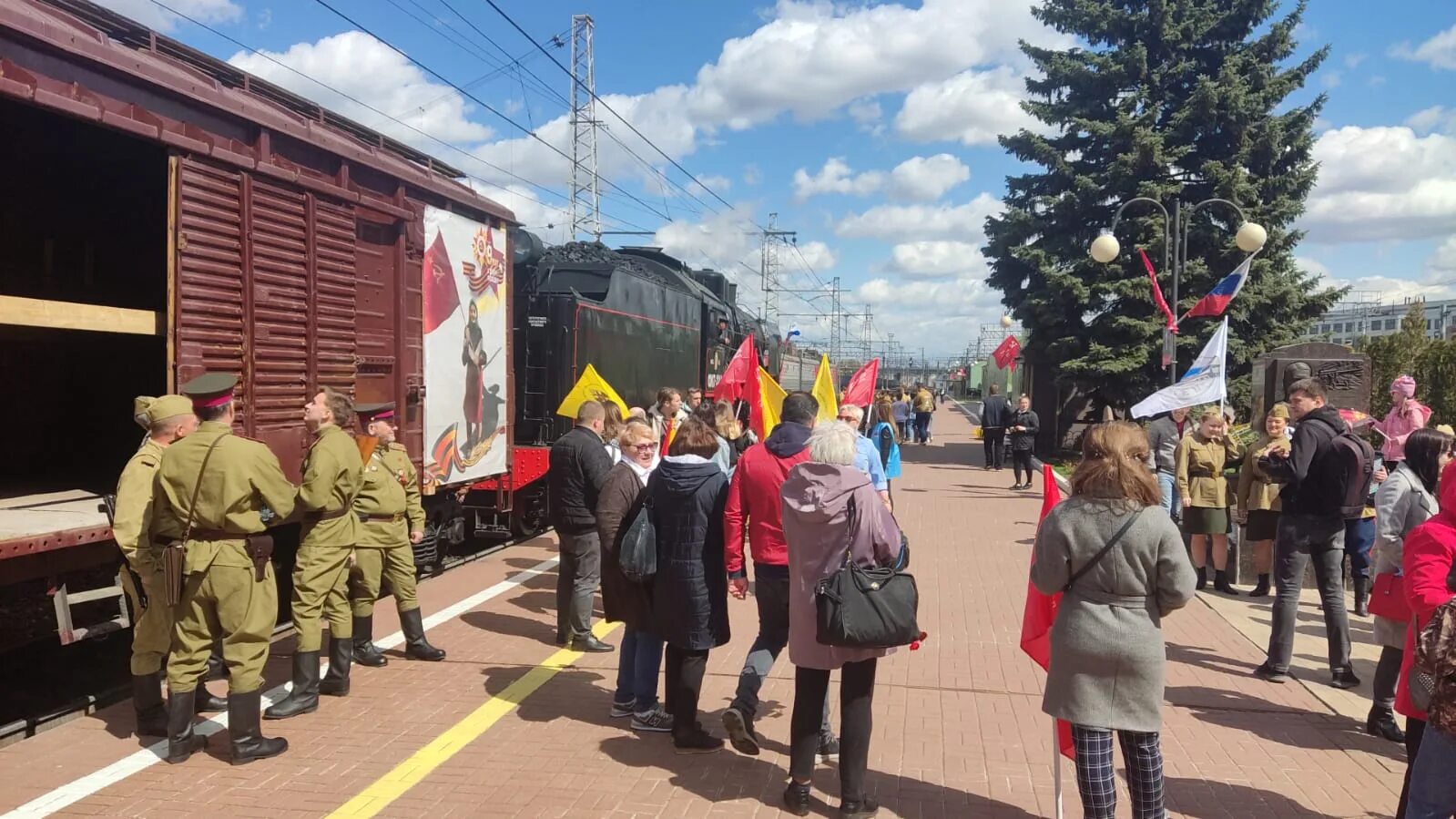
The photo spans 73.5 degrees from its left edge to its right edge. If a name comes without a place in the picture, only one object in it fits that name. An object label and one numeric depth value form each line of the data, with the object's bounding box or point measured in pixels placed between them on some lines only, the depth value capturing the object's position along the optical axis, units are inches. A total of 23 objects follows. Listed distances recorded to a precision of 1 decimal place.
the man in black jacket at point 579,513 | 246.5
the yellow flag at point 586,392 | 332.2
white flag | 345.4
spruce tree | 772.0
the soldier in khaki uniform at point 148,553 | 179.6
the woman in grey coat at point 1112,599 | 129.9
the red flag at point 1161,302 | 610.9
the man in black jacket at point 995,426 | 761.0
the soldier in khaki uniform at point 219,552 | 170.6
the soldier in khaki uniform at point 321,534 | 197.6
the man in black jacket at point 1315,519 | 219.6
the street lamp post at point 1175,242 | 570.3
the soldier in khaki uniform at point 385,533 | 224.2
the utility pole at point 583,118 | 1123.9
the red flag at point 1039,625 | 158.6
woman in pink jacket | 319.3
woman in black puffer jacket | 182.7
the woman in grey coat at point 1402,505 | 183.3
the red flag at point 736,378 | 438.0
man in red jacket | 177.0
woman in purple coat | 152.2
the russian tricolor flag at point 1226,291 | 545.7
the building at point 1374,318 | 3850.1
